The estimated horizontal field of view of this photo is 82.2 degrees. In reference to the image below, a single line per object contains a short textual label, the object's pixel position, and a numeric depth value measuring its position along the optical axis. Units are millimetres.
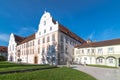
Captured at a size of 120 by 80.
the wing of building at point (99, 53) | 18785
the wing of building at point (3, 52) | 41865
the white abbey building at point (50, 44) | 19952
